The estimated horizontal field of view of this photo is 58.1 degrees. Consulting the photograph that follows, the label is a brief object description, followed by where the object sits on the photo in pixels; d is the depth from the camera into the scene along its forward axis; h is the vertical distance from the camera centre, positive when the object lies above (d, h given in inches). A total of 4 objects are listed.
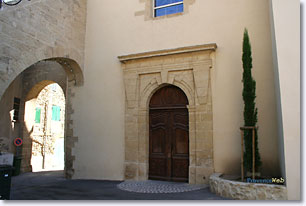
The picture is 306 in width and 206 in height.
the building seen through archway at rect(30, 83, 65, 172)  458.0 +21.2
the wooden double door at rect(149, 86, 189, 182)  254.4 +6.4
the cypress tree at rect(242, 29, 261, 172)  203.0 +27.8
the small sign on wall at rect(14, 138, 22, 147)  358.9 +0.5
